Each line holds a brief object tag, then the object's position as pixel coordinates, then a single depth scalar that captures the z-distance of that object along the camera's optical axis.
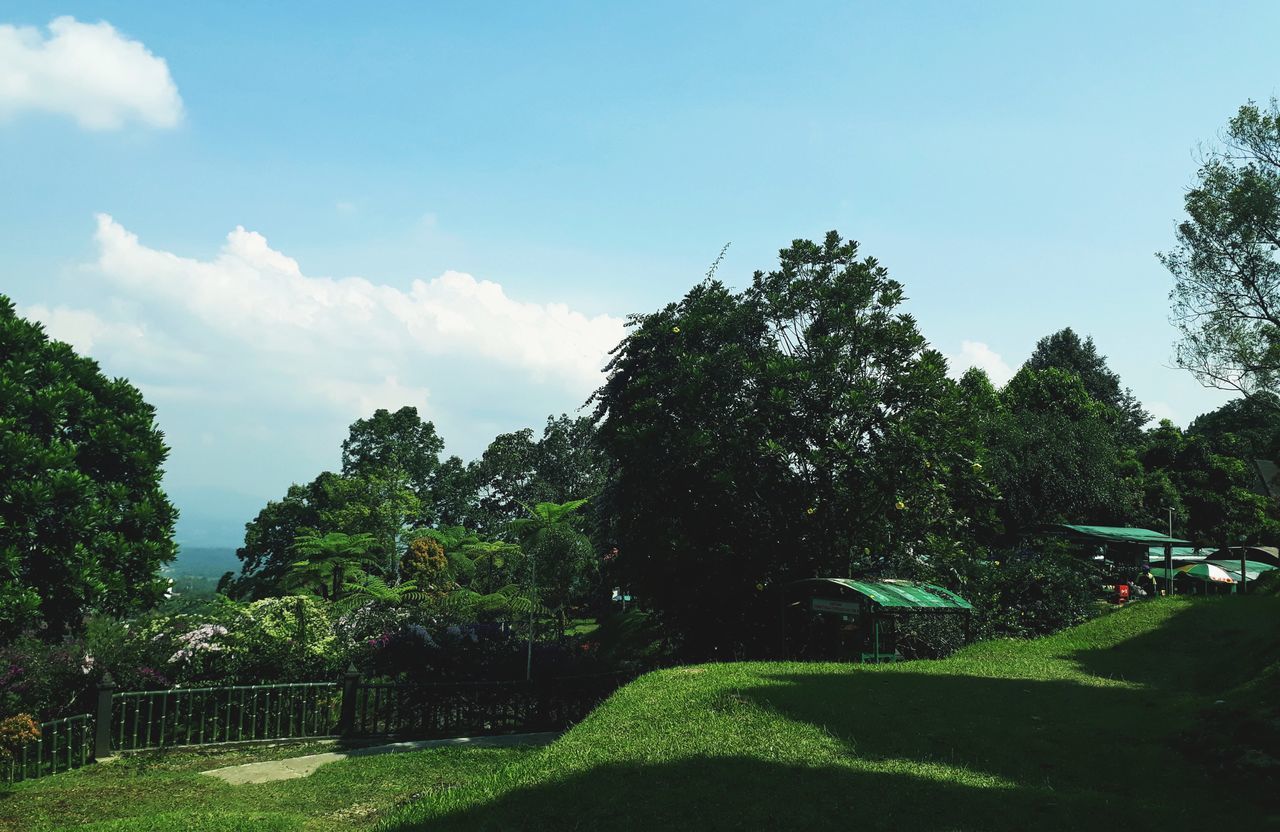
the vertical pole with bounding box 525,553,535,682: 18.28
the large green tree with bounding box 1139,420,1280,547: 49.91
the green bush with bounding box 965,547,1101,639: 22.59
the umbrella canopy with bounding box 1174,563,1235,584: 30.61
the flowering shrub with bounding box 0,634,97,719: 14.62
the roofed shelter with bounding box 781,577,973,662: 17.62
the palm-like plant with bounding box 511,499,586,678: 28.06
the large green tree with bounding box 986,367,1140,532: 38.38
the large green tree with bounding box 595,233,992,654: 20.50
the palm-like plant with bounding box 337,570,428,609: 26.80
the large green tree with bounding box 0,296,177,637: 17.08
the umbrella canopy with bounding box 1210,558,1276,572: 32.53
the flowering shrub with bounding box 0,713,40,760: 13.19
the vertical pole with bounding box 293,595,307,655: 18.19
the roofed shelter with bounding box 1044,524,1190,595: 30.64
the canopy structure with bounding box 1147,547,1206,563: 40.69
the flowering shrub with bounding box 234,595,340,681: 17.59
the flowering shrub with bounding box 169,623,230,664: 16.84
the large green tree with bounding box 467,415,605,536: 55.84
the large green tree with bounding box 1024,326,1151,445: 67.19
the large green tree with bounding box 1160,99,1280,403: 19.17
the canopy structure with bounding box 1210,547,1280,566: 35.72
